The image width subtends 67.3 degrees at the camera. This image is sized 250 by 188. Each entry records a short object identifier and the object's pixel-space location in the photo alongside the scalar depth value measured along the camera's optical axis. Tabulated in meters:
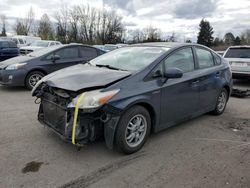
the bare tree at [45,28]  33.10
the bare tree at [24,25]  35.73
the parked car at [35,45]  12.06
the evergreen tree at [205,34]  44.44
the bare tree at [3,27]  36.65
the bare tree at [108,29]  39.06
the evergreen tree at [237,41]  42.34
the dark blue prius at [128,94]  2.40
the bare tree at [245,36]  44.46
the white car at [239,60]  7.07
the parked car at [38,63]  5.51
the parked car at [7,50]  9.18
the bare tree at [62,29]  35.28
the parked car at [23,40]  17.32
